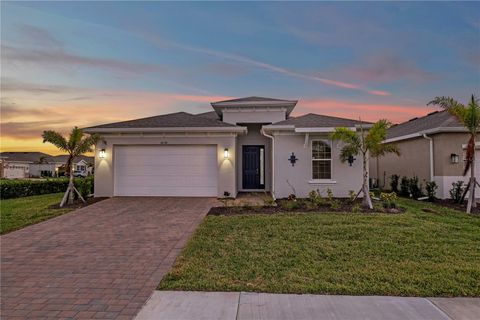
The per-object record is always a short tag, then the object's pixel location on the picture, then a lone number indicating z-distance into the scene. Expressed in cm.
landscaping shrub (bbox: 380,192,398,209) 948
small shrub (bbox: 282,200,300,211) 926
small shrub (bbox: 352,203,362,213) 877
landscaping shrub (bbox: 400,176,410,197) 1366
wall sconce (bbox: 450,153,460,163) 1212
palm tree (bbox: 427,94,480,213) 945
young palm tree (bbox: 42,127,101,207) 1053
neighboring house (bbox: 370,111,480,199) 1219
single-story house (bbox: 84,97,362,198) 1178
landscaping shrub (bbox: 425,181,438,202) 1208
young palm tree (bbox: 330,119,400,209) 945
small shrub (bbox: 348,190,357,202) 1044
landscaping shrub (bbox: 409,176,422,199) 1298
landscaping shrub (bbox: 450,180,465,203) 1128
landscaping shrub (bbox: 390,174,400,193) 1536
